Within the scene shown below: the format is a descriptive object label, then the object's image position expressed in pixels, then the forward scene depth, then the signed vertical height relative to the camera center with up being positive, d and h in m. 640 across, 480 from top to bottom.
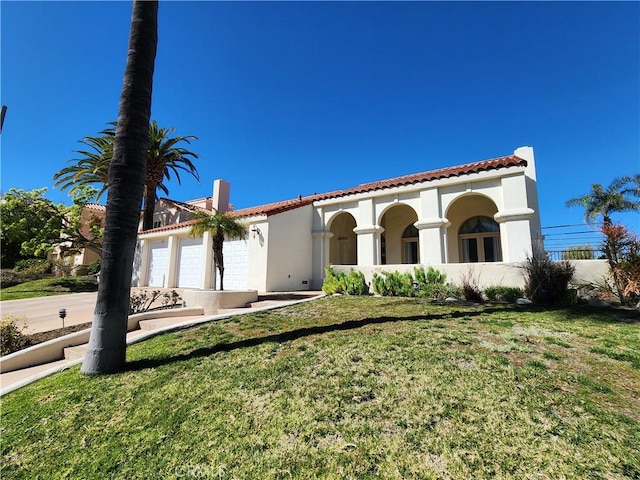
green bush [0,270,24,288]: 21.37 -0.06
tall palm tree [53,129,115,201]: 22.48 +8.33
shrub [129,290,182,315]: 10.44 -0.92
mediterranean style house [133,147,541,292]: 12.56 +2.39
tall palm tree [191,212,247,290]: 11.52 +1.96
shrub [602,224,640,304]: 8.38 +0.64
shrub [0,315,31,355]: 7.10 -1.49
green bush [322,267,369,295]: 12.50 -0.20
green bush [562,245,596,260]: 11.47 +1.11
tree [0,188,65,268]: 21.25 +4.22
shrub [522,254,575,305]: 9.09 +0.01
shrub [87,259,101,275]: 26.20 +0.86
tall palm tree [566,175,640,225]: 19.06 +5.32
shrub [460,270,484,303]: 10.29 -0.32
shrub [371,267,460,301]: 10.82 -0.20
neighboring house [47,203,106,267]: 23.67 +2.28
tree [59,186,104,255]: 23.28 +4.12
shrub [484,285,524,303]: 9.88 -0.44
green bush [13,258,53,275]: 23.89 +0.99
